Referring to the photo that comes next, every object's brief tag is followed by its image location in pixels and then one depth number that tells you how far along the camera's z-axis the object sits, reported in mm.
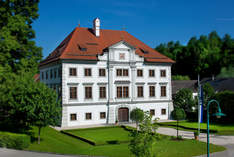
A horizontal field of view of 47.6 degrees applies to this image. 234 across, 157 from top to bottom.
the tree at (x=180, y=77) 88575
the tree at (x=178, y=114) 34844
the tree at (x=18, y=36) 35188
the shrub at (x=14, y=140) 27484
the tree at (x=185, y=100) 53156
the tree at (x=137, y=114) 38138
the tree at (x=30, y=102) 28703
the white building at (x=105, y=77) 43000
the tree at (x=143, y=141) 16938
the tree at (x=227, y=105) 45809
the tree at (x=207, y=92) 53812
